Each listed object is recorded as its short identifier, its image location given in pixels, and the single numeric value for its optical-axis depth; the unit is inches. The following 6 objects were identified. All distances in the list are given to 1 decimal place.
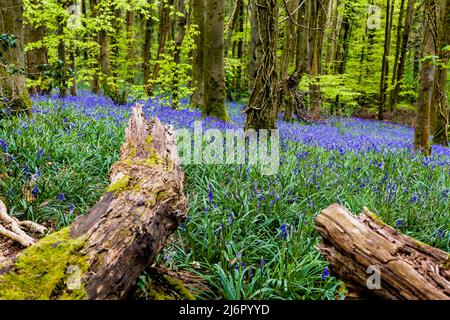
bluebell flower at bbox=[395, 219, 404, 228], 154.3
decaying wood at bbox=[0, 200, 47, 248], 121.5
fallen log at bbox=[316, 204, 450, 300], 75.9
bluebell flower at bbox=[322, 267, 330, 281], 106.8
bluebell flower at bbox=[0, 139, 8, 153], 167.5
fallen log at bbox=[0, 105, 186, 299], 72.2
